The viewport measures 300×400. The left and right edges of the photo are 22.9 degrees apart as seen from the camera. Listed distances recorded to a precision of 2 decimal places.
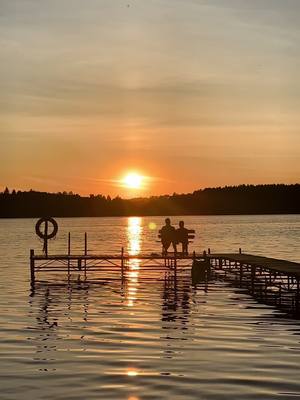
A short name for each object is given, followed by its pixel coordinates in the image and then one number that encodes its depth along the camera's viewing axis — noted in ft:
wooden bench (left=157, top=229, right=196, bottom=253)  140.17
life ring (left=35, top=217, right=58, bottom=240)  158.20
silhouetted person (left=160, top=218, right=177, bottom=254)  138.51
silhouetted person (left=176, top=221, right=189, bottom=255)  138.65
